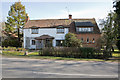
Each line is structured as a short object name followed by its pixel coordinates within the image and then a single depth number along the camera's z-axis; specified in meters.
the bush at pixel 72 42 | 23.16
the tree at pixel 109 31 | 21.13
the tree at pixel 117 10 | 19.60
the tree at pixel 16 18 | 32.29
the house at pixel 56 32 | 28.95
